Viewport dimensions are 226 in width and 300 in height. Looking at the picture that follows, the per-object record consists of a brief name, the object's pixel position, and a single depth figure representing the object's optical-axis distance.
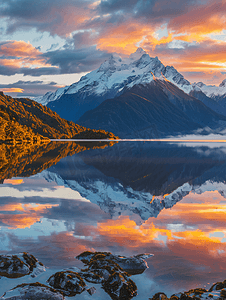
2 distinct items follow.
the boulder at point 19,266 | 12.77
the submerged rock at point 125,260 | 13.41
